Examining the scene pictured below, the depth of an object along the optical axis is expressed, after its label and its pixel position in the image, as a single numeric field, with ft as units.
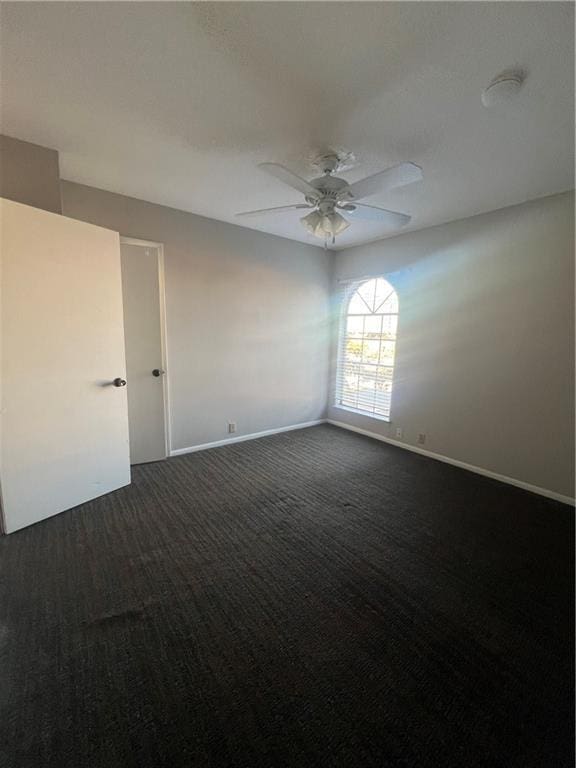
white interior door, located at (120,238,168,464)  10.07
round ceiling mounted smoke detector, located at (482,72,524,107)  4.71
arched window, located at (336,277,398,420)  13.44
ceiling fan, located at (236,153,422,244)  5.52
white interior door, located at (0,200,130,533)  6.76
